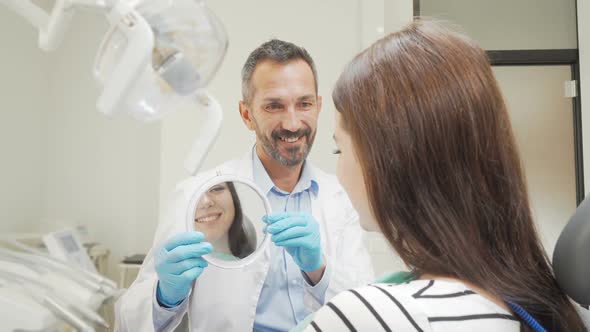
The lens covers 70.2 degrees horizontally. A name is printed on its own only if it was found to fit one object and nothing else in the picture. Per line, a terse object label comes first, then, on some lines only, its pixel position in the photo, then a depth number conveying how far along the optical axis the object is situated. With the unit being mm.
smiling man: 1135
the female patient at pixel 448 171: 626
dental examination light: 593
